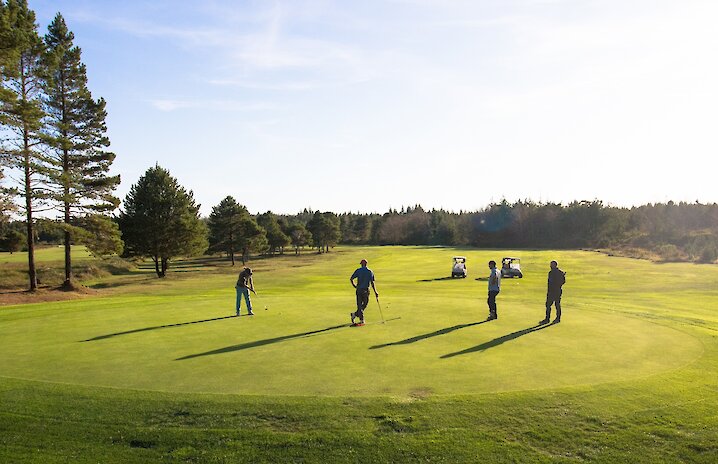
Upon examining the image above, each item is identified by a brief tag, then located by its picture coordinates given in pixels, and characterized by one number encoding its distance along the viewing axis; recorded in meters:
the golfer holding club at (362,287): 16.62
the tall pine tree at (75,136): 39.12
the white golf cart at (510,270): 45.66
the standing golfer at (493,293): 17.53
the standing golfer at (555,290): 17.09
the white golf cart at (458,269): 46.94
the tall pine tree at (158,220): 53.81
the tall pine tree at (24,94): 29.64
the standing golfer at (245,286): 19.02
